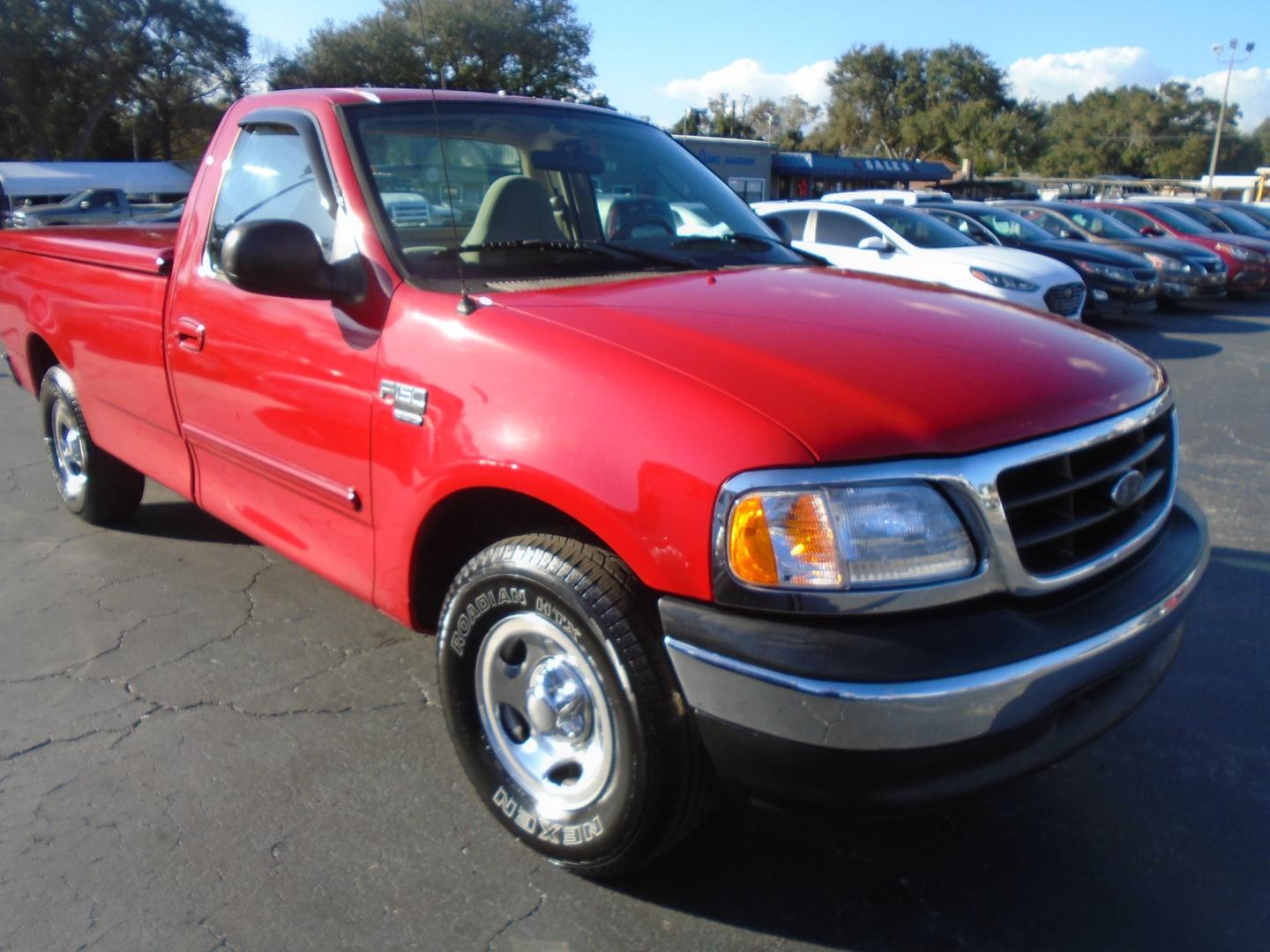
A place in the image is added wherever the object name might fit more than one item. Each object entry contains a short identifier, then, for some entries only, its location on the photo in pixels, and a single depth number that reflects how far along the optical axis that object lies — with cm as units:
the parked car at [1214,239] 1598
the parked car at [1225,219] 1880
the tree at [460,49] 4475
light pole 4891
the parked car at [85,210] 2525
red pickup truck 201
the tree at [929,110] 6319
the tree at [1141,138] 7744
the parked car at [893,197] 1728
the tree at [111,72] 4406
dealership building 4019
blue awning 4531
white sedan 1060
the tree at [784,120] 7831
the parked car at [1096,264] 1280
